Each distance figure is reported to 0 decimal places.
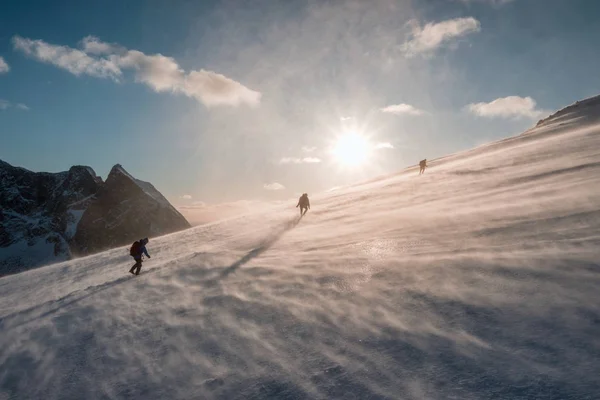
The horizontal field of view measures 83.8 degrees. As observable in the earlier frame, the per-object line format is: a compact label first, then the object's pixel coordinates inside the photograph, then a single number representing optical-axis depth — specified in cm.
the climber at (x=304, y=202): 2373
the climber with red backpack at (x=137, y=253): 1338
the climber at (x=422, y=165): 3411
